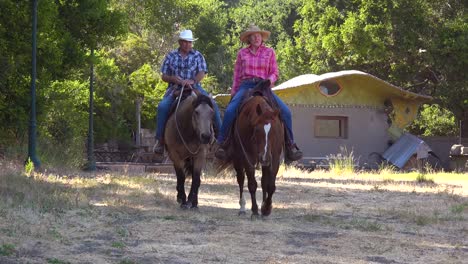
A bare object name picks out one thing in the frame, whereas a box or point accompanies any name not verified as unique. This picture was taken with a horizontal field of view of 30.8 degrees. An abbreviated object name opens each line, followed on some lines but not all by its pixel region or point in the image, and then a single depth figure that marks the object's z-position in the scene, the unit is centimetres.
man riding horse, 1298
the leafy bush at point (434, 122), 4234
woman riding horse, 1198
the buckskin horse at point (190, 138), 1194
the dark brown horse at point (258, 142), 1106
